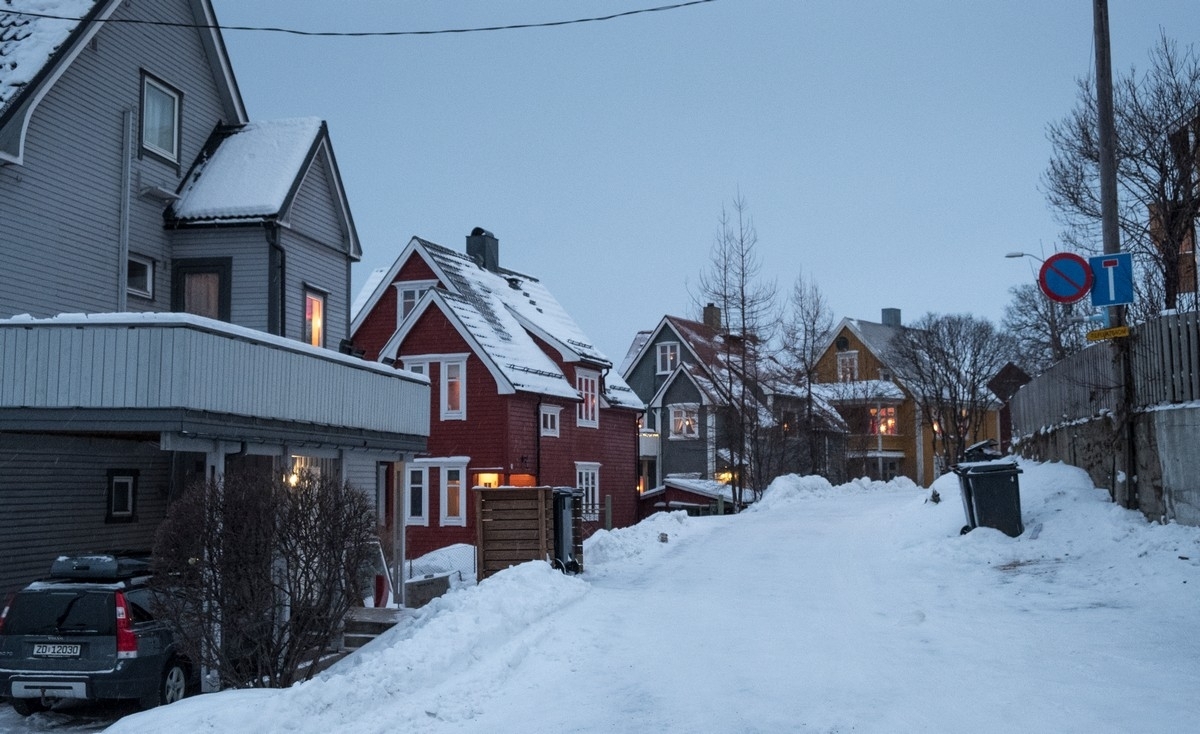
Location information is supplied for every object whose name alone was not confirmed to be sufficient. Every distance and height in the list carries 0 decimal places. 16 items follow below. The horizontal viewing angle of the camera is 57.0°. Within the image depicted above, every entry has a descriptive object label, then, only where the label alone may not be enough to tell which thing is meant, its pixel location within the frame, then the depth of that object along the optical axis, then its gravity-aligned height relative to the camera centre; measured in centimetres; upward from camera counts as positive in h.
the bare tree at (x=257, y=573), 1105 -106
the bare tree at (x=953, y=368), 5828 +504
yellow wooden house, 6319 +303
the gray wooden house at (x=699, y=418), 5053 +222
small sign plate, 1579 +178
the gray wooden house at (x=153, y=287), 1303 +323
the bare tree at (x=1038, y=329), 4322 +597
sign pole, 1584 +372
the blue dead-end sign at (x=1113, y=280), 1524 +246
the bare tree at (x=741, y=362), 4375 +407
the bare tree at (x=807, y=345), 5316 +562
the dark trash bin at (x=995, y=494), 1728 -55
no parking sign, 1498 +247
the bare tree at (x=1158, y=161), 2009 +557
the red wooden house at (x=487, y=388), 3506 +262
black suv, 1120 -175
